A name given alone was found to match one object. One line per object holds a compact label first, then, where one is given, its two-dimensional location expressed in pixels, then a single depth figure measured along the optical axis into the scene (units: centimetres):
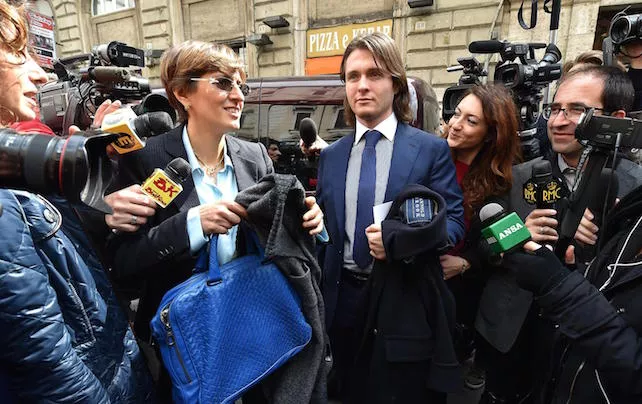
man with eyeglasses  147
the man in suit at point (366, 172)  154
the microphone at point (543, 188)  128
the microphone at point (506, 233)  106
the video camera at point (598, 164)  109
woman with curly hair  175
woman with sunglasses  119
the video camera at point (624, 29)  166
